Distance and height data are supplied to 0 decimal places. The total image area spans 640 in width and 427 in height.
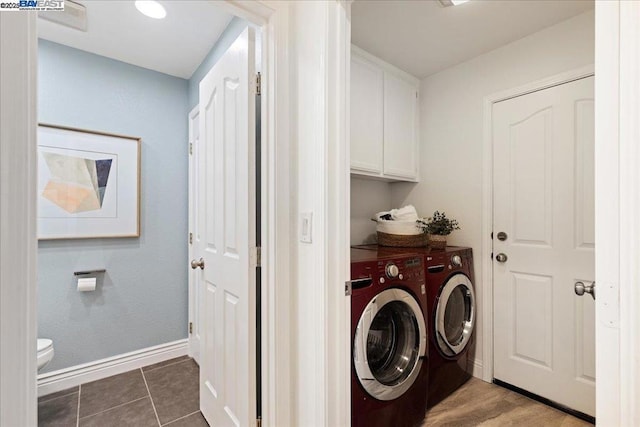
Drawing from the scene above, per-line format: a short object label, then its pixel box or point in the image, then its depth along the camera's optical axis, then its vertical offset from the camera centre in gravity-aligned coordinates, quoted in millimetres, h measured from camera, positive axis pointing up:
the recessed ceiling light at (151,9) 1718 +1251
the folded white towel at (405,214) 2141 -5
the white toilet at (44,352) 1748 -854
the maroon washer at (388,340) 1339 -679
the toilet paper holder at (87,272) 2148 -442
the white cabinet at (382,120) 2070 +729
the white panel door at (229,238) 1300 -125
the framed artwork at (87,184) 2061 +225
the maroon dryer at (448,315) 1803 -693
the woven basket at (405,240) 2086 -195
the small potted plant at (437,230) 2098 -123
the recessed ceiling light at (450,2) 1593 +1186
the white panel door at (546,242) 1761 -190
